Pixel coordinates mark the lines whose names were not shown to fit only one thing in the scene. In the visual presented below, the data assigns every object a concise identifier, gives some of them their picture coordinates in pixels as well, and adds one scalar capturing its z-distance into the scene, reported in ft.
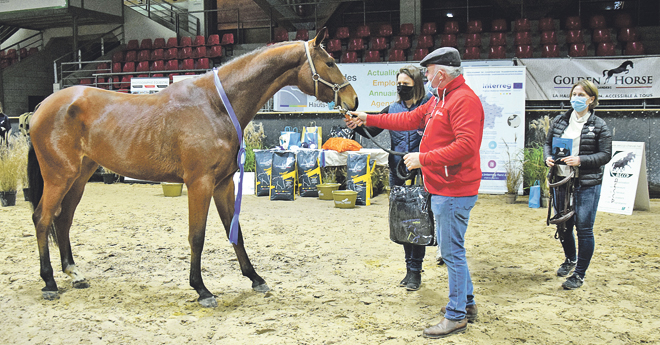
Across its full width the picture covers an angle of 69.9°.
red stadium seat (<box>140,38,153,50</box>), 51.65
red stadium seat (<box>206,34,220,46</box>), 48.55
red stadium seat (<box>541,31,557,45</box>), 37.82
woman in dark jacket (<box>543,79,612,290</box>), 11.23
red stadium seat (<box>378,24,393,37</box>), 44.29
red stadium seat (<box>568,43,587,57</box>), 35.40
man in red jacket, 8.08
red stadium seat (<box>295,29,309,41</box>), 44.78
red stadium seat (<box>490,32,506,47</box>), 38.82
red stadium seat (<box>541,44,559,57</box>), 35.24
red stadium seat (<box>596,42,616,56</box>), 35.35
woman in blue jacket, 11.44
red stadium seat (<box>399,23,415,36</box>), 43.18
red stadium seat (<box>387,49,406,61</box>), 39.30
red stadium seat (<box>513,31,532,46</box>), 38.01
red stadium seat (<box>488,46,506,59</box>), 37.27
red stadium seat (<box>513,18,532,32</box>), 39.73
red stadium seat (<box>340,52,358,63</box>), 40.86
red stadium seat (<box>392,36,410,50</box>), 41.45
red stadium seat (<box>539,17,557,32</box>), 39.11
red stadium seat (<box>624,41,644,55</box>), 34.52
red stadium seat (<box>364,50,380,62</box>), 40.00
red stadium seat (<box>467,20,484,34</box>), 42.39
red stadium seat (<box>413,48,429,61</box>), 37.81
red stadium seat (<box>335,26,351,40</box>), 45.65
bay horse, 10.34
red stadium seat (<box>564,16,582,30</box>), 39.32
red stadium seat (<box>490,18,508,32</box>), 42.37
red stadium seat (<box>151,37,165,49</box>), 51.24
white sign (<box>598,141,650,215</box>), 20.63
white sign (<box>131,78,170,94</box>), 33.91
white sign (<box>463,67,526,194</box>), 25.80
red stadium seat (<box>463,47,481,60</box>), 37.99
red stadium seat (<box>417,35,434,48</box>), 41.11
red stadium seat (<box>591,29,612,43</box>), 37.08
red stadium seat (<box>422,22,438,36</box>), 42.96
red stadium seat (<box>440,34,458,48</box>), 40.87
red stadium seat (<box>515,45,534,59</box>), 36.74
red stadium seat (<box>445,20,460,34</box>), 43.19
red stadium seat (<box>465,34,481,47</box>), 39.58
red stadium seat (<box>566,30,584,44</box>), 37.49
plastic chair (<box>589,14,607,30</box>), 39.59
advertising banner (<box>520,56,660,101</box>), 26.27
